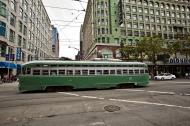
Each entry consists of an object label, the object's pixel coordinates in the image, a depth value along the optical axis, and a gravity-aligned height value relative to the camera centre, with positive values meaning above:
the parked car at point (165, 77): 36.47 -1.30
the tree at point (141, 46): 39.12 +5.75
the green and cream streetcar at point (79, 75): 16.39 -0.31
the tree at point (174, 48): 42.54 +5.70
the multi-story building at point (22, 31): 32.91 +10.49
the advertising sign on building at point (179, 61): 50.64 +2.91
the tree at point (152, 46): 38.59 +5.57
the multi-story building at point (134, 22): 47.34 +14.72
